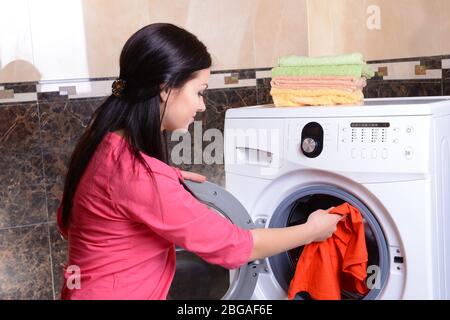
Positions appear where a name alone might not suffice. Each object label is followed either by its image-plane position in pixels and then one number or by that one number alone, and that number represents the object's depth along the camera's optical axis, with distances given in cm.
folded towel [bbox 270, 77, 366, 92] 173
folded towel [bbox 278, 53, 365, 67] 175
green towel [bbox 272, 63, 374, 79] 173
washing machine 150
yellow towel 173
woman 120
